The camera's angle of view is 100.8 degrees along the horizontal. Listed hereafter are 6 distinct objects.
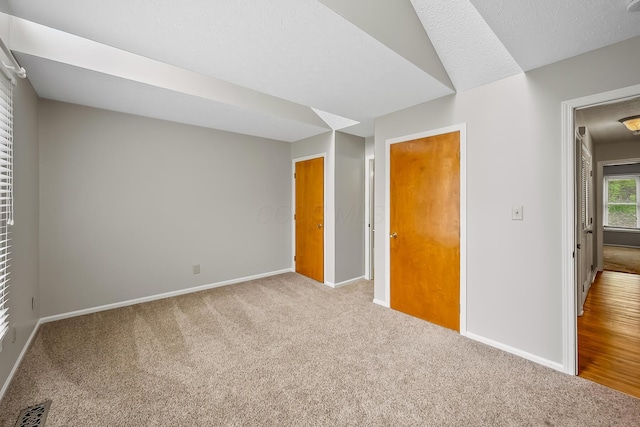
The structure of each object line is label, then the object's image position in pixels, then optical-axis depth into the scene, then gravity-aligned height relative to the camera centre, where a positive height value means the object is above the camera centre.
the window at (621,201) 6.84 +0.29
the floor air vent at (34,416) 1.50 -1.20
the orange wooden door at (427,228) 2.60 -0.17
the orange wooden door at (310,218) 4.18 -0.11
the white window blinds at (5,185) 1.71 +0.18
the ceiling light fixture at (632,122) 3.08 +1.07
